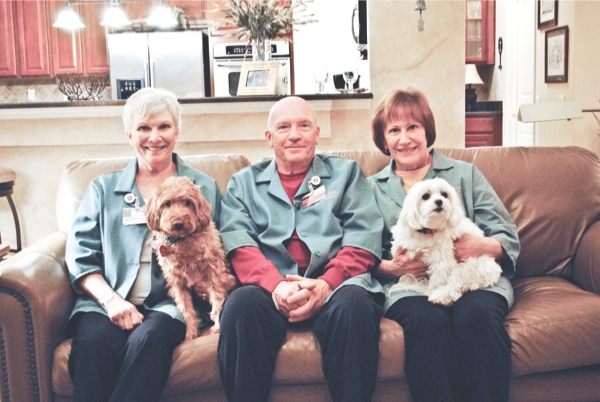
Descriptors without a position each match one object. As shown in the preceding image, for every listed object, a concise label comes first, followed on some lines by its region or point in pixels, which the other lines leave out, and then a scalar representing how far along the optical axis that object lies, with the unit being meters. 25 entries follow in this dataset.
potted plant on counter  3.75
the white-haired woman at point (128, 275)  1.76
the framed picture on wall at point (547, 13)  5.33
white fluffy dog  1.94
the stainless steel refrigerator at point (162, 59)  6.78
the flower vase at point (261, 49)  3.85
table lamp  7.25
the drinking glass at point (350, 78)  3.97
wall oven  6.77
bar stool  3.64
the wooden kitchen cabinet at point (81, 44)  6.94
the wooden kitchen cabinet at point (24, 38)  6.86
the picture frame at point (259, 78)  3.71
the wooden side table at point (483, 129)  7.23
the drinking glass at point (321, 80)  4.29
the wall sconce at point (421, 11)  3.64
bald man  1.78
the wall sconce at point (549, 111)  2.84
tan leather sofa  1.81
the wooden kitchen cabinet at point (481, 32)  7.66
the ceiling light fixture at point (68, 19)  5.93
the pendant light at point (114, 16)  5.56
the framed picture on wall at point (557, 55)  5.06
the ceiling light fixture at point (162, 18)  5.95
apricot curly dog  1.91
